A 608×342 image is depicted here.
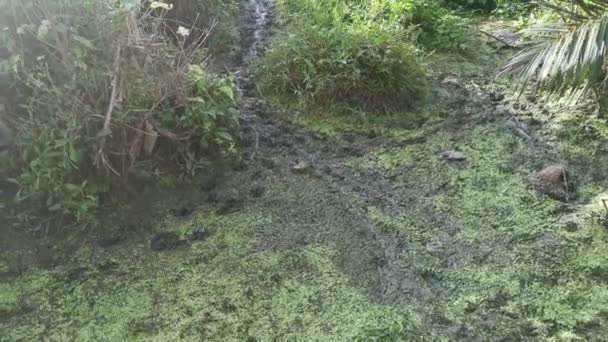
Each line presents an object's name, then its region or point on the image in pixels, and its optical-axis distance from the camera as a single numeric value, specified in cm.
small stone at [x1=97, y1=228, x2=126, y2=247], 277
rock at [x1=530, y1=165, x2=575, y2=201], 292
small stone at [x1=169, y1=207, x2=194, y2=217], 297
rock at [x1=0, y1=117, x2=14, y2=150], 278
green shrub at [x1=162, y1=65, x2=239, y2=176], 307
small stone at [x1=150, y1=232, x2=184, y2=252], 276
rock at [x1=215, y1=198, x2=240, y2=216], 299
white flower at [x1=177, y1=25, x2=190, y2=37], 283
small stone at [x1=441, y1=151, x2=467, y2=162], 331
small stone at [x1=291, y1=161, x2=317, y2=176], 329
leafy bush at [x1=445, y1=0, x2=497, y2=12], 510
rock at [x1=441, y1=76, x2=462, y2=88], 405
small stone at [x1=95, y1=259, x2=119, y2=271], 264
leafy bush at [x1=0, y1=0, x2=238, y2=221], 271
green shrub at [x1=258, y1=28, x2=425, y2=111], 374
